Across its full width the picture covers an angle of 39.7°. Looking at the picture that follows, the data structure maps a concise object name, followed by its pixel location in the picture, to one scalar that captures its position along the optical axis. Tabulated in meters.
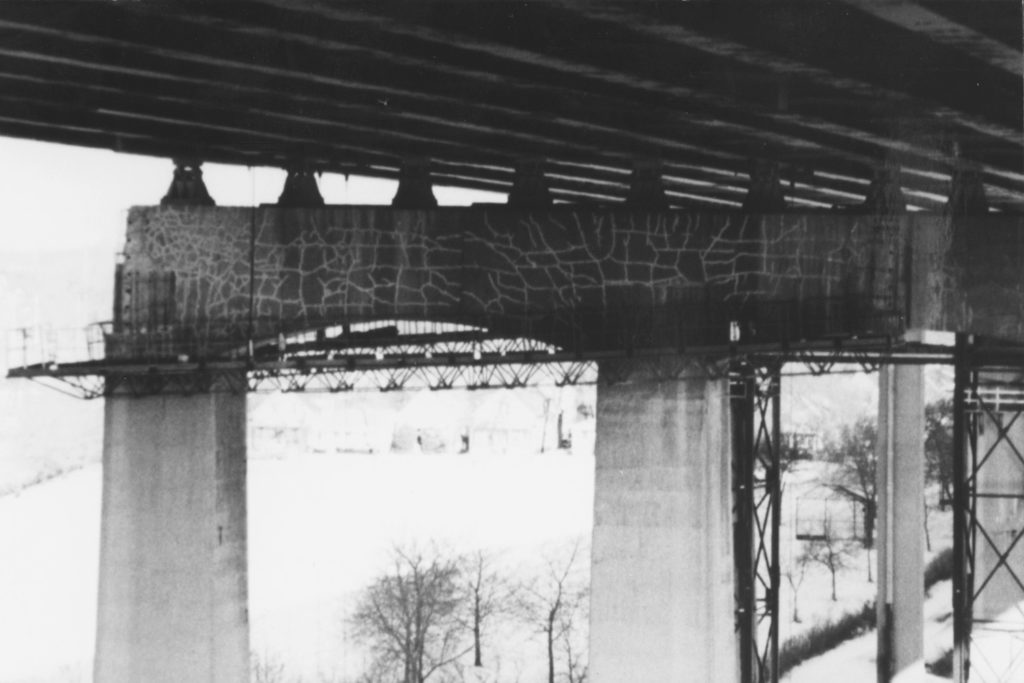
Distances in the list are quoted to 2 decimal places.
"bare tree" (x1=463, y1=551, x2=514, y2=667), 52.09
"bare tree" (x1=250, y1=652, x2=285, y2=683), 47.62
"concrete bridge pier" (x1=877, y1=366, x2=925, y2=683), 44.69
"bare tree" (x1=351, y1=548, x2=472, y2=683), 48.34
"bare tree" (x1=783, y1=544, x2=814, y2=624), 61.53
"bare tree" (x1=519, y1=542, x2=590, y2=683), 52.19
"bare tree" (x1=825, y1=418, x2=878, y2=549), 67.19
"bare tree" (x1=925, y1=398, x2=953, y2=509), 68.06
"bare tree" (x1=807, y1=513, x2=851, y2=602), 62.06
